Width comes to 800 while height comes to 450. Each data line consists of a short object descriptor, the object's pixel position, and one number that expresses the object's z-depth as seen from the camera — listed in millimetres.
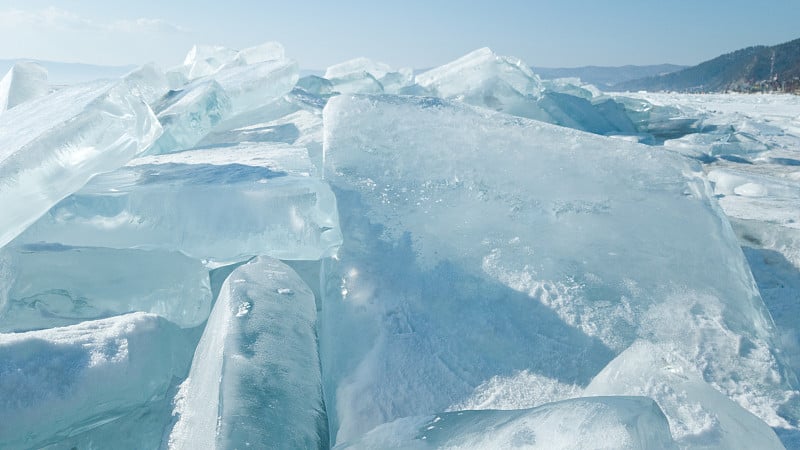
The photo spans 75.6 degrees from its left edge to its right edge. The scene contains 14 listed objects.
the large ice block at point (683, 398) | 621
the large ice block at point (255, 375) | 675
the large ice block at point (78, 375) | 768
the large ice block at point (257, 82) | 2619
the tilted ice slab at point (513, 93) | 3723
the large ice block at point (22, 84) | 2637
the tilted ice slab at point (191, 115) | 2189
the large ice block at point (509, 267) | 914
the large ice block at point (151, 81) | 2378
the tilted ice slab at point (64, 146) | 1107
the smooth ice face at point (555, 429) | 534
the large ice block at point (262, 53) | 4559
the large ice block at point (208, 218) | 1253
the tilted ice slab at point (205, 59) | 4656
